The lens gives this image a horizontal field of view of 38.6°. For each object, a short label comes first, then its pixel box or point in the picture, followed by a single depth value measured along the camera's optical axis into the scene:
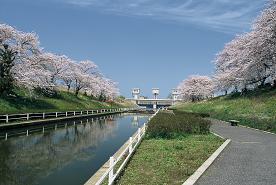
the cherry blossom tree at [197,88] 112.88
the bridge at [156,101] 186.00
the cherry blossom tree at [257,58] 44.12
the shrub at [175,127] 23.70
